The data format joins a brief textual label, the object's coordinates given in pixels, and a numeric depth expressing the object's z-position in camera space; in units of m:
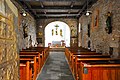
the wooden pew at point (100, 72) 2.47
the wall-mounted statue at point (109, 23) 4.21
